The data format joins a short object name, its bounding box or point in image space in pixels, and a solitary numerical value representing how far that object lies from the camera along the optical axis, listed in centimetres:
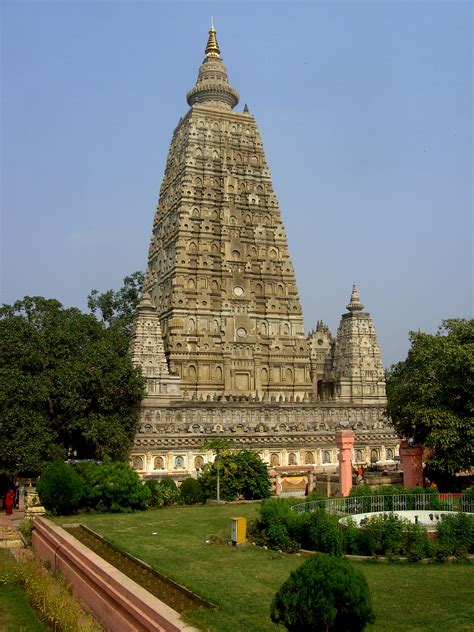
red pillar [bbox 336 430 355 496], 2847
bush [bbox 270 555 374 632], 884
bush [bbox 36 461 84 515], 2327
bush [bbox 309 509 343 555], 1606
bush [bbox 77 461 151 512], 2427
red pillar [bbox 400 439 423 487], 3000
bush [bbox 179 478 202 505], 2786
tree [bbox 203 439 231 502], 2812
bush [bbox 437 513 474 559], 1571
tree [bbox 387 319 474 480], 2784
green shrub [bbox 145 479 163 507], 2683
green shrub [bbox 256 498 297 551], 1709
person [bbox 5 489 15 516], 3016
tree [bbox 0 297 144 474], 3500
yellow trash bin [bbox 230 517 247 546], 1775
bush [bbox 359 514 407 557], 1583
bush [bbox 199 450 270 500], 2877
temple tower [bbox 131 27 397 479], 4616
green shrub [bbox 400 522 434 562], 1560
